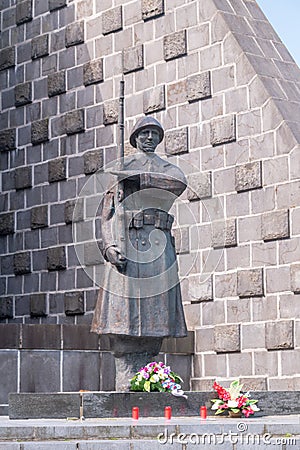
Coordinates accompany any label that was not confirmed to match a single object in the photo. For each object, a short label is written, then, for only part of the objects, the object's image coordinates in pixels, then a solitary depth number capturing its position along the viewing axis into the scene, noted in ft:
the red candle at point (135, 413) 32.73
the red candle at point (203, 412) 33.47
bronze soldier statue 36.58
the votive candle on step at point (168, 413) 32.78
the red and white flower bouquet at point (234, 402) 34.40
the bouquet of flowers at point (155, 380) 34.73
